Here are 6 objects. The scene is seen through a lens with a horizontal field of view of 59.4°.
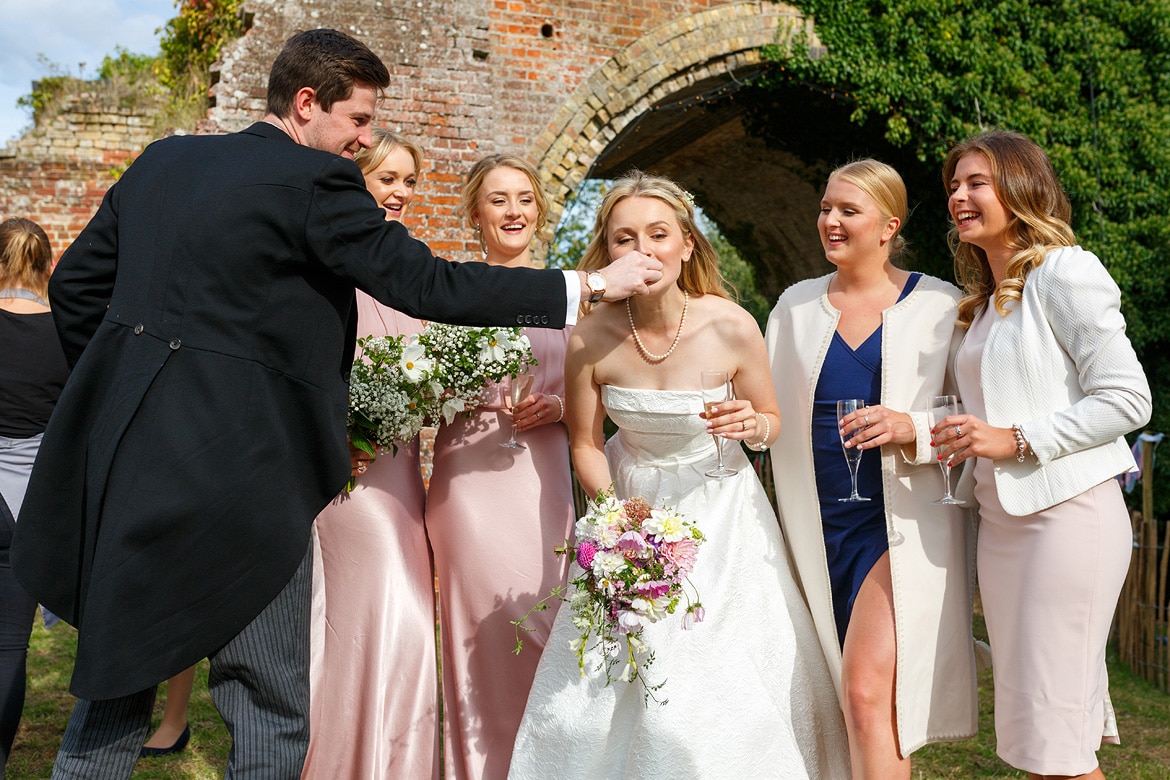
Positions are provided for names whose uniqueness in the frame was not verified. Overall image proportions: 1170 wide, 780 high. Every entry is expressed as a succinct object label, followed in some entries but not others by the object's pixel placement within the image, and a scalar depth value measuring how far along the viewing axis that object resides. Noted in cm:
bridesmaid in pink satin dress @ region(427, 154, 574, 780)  406
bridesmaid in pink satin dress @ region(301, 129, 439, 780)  396
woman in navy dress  353
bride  332
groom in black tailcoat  265
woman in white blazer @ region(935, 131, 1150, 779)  321
